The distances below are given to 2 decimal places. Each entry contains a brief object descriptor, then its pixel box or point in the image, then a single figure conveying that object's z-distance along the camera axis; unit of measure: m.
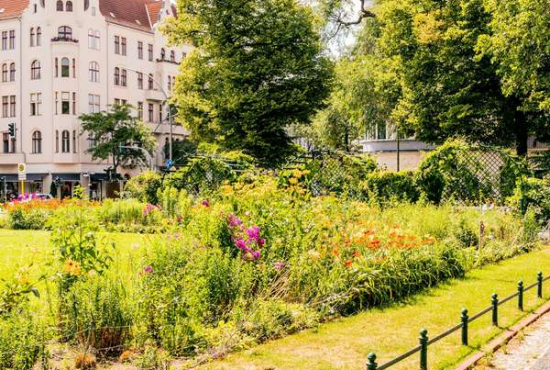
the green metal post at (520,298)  10.60
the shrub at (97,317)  7.74
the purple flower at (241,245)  10.17
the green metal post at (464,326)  8.45
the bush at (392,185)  22.33
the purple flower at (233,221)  10.50
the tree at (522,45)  25.08
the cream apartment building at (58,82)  59.31
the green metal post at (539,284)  11.54
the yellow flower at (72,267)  7.45
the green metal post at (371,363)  5.89
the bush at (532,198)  20.23
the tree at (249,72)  36.88
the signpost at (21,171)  39.78
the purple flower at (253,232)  10.39
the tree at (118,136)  56.25
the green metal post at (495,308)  9.34
